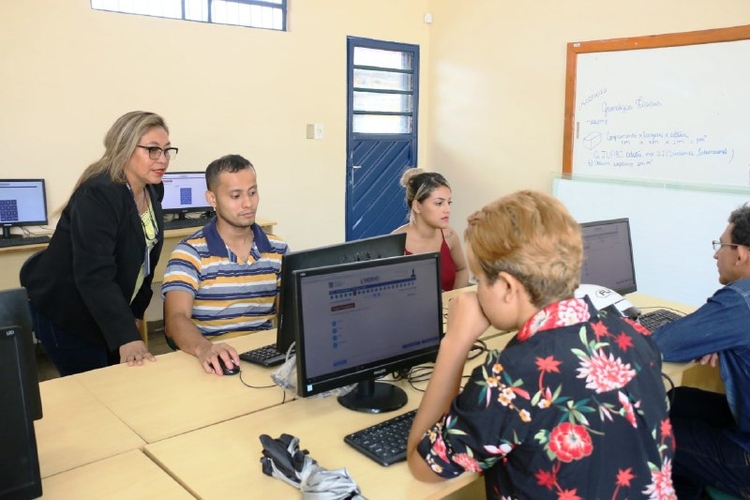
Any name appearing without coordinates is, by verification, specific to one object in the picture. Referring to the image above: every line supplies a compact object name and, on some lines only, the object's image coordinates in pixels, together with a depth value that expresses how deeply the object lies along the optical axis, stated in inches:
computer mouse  76.3
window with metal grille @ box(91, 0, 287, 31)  167.3
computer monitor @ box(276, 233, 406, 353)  72.6
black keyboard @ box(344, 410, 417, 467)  56.6
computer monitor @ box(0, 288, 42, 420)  49.4
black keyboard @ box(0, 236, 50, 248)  140.4
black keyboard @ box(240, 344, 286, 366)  78.7
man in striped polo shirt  86.6
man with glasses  75.7
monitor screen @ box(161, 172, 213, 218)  171.3
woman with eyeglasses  82.3
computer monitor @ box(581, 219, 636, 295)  105.6
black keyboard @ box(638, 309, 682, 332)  100.4
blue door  217.8
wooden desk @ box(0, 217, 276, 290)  140.1
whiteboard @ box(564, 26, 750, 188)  155.2
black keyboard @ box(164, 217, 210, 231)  163.6
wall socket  205.6
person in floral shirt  44.4
